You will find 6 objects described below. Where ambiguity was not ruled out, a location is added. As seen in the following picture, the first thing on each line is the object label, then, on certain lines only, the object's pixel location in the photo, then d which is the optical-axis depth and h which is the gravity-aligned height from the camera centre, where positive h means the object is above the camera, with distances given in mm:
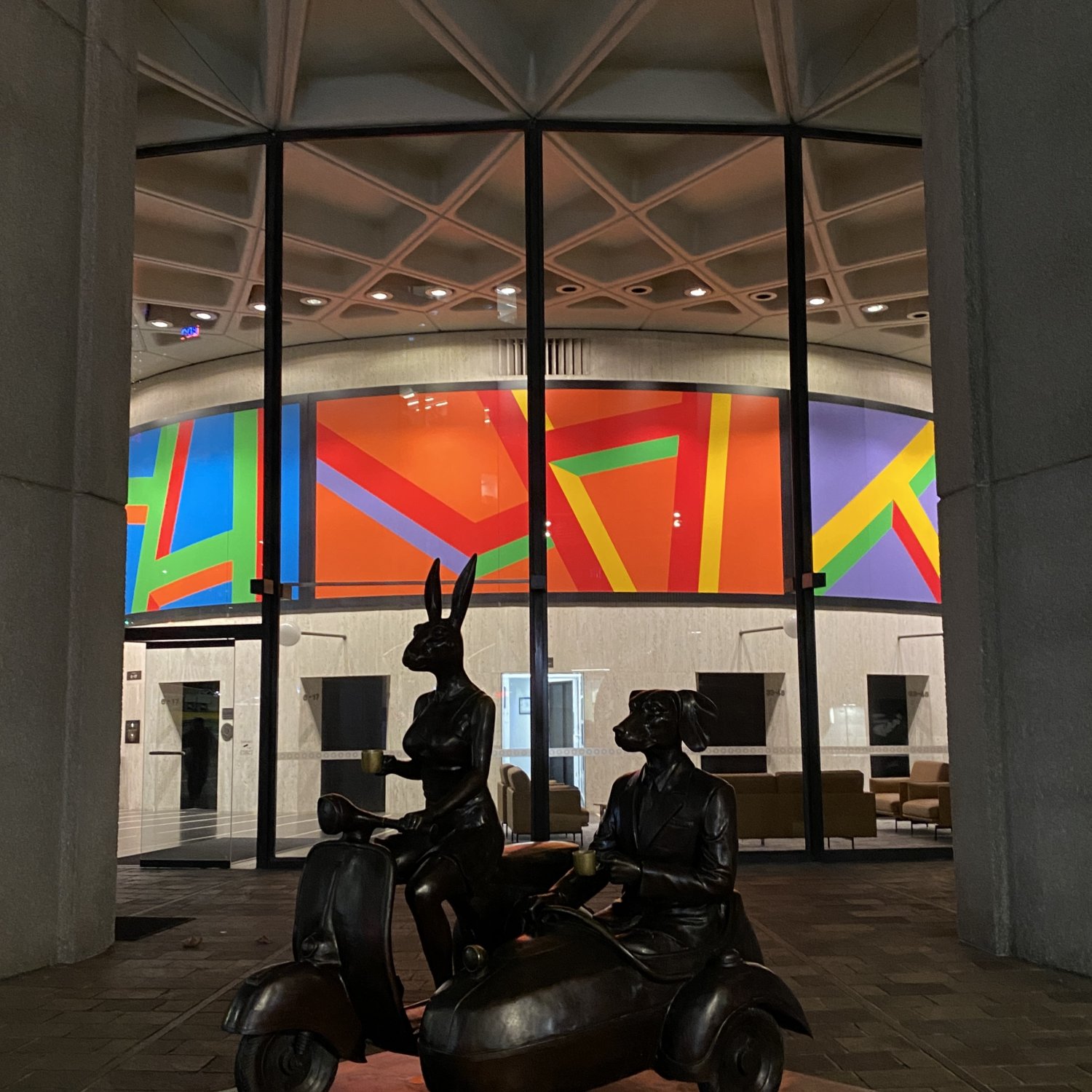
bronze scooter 3314 -845
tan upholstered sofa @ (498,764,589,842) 9258 -910
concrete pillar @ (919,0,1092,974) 5473 +1148
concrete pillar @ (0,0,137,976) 5691 +1134
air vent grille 9914 +2810
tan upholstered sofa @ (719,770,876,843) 9516 -962
